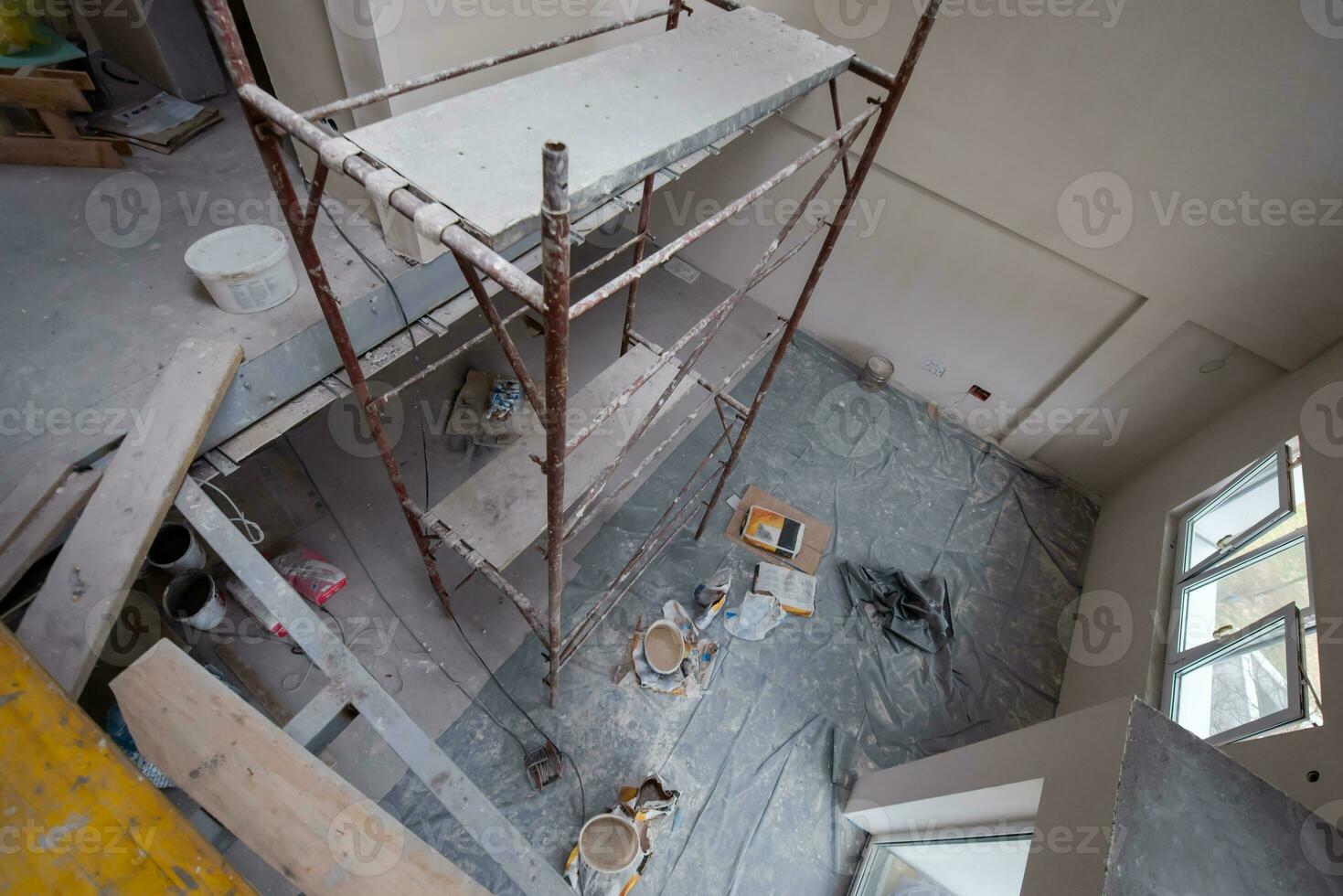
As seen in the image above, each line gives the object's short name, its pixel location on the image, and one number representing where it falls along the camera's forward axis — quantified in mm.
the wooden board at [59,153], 3238
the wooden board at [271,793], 1557
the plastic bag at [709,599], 3914
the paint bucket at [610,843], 2939
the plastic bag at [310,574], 3594
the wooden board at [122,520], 1812
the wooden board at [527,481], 2885
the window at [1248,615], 2703
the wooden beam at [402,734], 1802
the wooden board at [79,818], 1371
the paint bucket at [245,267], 2586
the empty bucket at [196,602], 3119
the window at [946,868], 2412
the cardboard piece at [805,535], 4352
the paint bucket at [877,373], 5430
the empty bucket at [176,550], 3148
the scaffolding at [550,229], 1409
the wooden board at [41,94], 2955
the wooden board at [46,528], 1906
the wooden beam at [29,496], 1957
